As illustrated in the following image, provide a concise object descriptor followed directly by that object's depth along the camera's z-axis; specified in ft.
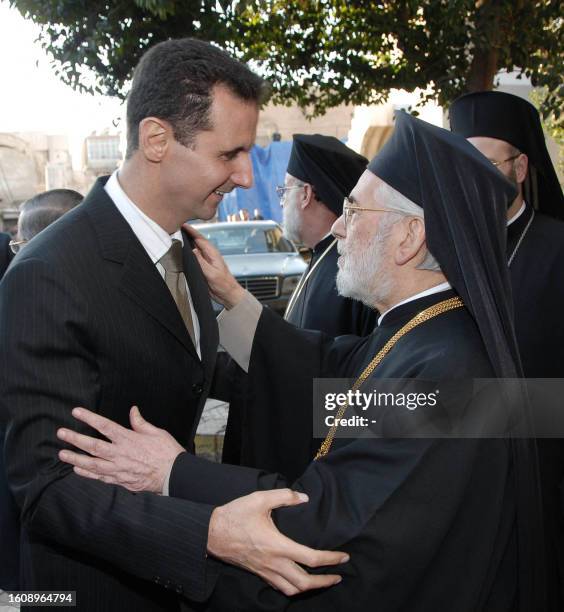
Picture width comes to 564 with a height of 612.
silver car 35.27
